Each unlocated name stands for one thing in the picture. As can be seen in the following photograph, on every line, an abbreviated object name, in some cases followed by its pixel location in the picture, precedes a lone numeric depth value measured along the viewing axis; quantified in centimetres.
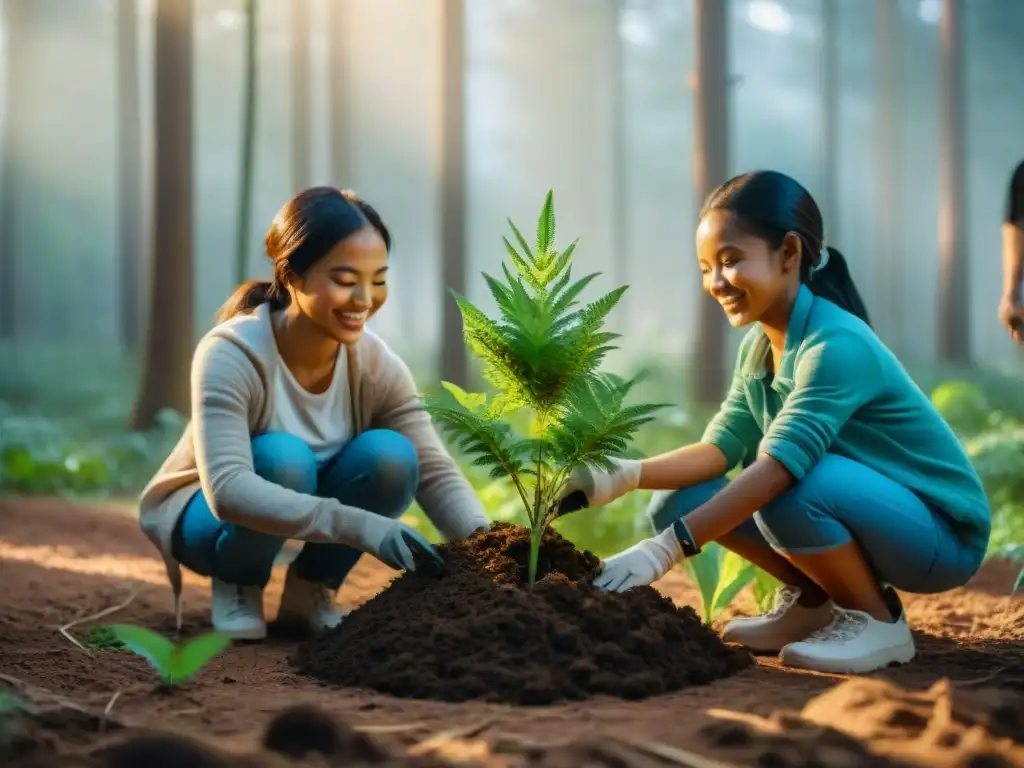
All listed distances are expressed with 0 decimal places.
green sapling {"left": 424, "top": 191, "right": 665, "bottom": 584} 257
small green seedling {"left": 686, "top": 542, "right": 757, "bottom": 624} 322
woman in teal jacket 262
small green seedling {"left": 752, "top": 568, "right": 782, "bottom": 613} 330
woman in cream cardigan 280
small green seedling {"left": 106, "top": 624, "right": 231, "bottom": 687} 211
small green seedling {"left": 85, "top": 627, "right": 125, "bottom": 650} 294
